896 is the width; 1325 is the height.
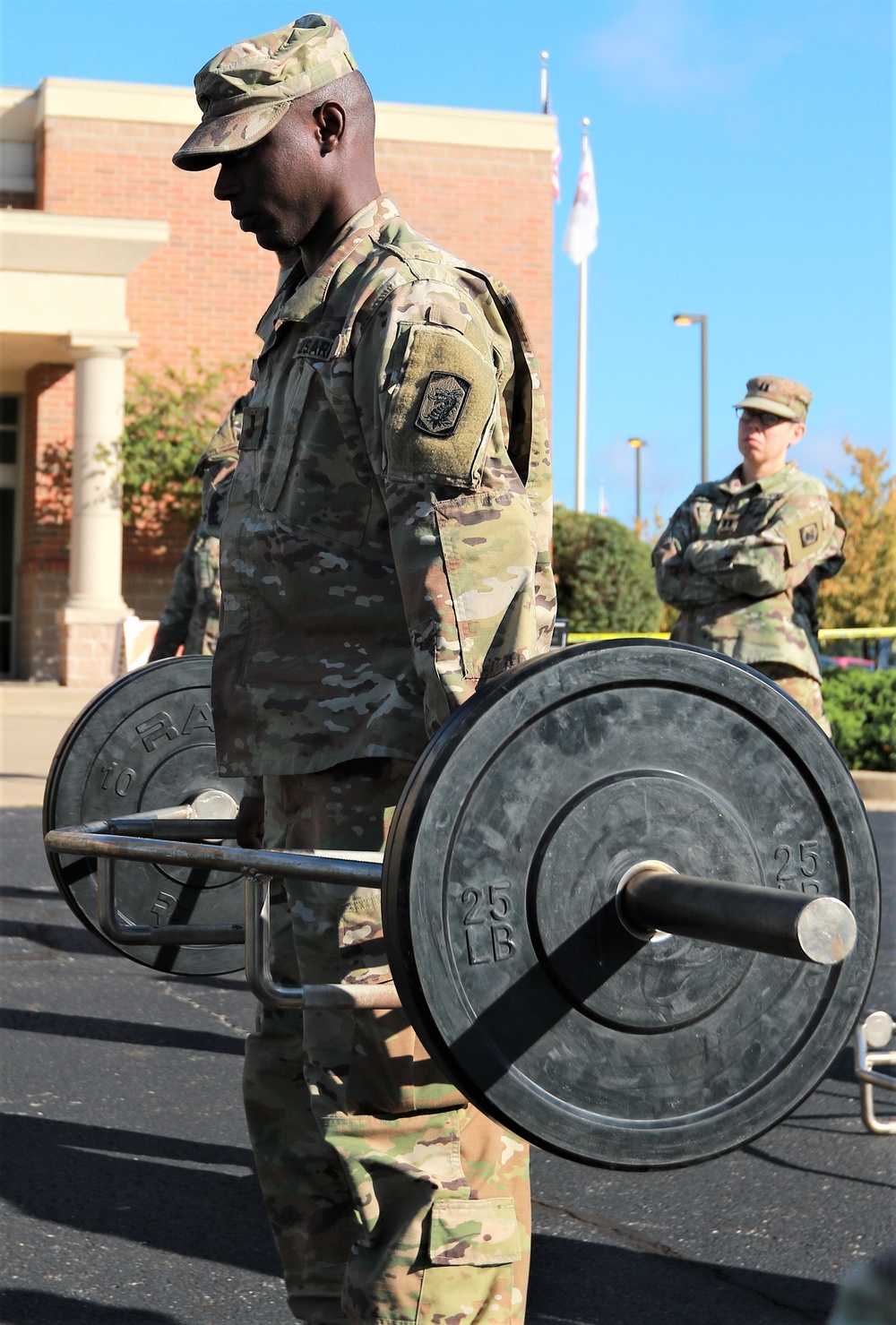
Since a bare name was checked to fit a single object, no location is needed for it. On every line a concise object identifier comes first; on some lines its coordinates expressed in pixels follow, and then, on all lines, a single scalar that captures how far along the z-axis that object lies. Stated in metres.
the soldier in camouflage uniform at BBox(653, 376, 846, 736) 5.34
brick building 19.83
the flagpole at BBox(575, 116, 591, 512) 33.16
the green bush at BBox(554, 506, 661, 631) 20.66
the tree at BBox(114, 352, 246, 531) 21.36
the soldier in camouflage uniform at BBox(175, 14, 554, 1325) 2.05
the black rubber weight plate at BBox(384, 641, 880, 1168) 1.69
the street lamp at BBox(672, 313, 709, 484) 25.31
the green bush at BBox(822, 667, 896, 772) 11.80
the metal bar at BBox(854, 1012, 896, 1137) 3.38
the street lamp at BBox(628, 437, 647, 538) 48.25
